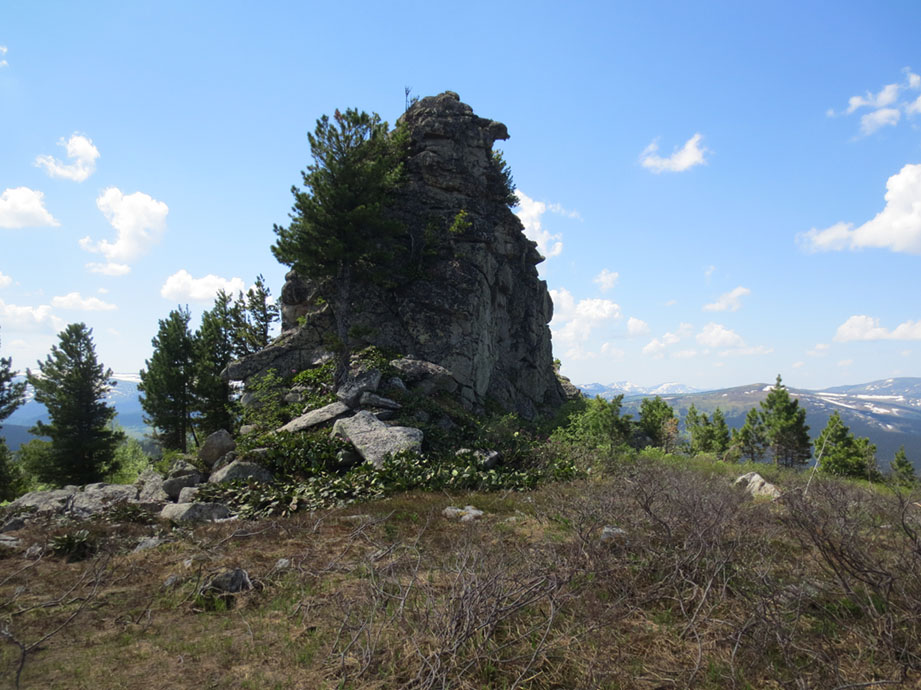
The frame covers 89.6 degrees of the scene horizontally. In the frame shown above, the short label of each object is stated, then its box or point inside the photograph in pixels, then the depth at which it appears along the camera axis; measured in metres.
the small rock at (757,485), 10.29
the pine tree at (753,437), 47.53
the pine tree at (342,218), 18.09
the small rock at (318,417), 13.84
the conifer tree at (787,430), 41.25
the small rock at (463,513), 8.20
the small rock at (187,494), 10.17
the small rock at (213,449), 13.27
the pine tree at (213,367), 24.39
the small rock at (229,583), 5.23
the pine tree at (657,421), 34.00
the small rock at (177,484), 11.46
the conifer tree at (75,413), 26.23
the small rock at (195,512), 8.85
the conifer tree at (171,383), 24.94
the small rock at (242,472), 10.88
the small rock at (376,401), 14.49
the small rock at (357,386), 14.88
